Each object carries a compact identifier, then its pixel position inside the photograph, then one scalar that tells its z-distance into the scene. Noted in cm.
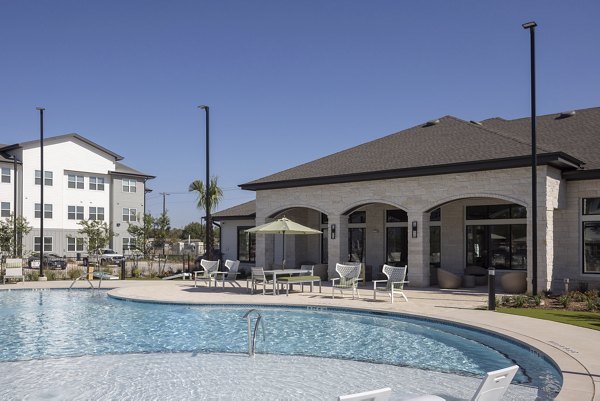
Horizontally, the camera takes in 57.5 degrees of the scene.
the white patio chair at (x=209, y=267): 2023
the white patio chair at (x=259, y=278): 1733
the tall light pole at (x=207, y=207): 2408
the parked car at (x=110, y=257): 4147
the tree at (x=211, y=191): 4144
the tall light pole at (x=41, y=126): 2474
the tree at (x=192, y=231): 8912
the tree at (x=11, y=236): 2964
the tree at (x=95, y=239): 2873
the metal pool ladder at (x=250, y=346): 983
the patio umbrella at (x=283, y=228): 1819
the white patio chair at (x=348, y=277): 1639
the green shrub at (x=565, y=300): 1371
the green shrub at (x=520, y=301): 1395
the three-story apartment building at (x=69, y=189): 4281
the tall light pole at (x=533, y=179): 1557
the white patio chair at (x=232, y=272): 2003
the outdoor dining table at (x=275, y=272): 1717
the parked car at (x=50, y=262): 3434
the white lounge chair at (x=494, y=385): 472
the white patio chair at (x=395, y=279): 1555
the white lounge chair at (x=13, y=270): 2245
